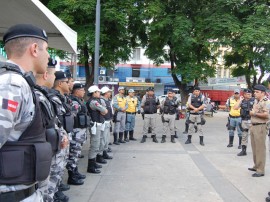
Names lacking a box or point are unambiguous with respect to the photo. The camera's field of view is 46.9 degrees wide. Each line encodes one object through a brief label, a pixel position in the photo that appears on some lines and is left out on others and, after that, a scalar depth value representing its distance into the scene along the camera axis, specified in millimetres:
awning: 4379
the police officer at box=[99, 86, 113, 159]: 6407
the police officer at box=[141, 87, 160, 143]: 10320
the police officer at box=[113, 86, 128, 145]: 9781
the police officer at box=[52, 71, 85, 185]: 4145
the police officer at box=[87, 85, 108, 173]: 6066
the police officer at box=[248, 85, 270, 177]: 5902
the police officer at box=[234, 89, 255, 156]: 8125
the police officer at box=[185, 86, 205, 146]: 9734
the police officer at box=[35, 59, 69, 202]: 2098
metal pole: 9047
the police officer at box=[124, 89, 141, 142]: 10297
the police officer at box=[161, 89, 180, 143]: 10141
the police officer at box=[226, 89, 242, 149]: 9250
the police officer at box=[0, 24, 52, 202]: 1655
